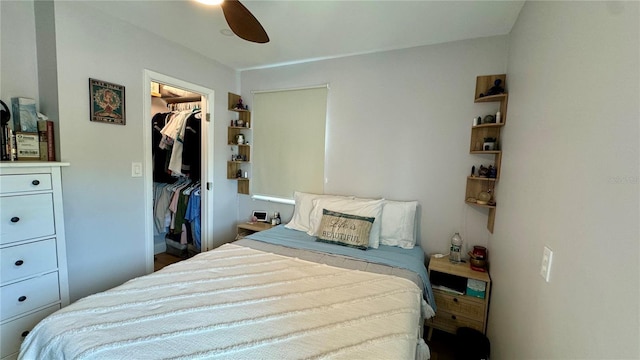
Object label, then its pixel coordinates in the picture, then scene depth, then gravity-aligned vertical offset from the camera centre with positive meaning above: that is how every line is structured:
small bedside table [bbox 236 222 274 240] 2.91 -0.82
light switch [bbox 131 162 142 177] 2.23 -0.16
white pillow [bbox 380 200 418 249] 2.28 -0.58
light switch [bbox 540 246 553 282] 1.01 -0.39
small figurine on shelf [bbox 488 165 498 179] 2.01 -0.06
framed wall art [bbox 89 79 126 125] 1.93 +0.38
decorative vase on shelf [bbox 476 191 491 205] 2.05 -0.27
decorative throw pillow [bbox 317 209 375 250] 2.15 -0.61
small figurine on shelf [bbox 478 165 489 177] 2.09 -0.05
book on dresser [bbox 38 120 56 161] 1.75 +0.07
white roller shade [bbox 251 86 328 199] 2.79 +0.19
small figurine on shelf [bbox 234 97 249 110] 3.12 +0.61
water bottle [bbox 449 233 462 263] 2.15 -0.73
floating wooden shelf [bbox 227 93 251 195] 3.12 +0.11
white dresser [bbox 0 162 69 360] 1.49 -0.63
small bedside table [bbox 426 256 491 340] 1.93 -1.08
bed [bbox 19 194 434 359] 0.98 -0.74
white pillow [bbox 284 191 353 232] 2.63 -0.56
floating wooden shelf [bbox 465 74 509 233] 1.97 +0.23
